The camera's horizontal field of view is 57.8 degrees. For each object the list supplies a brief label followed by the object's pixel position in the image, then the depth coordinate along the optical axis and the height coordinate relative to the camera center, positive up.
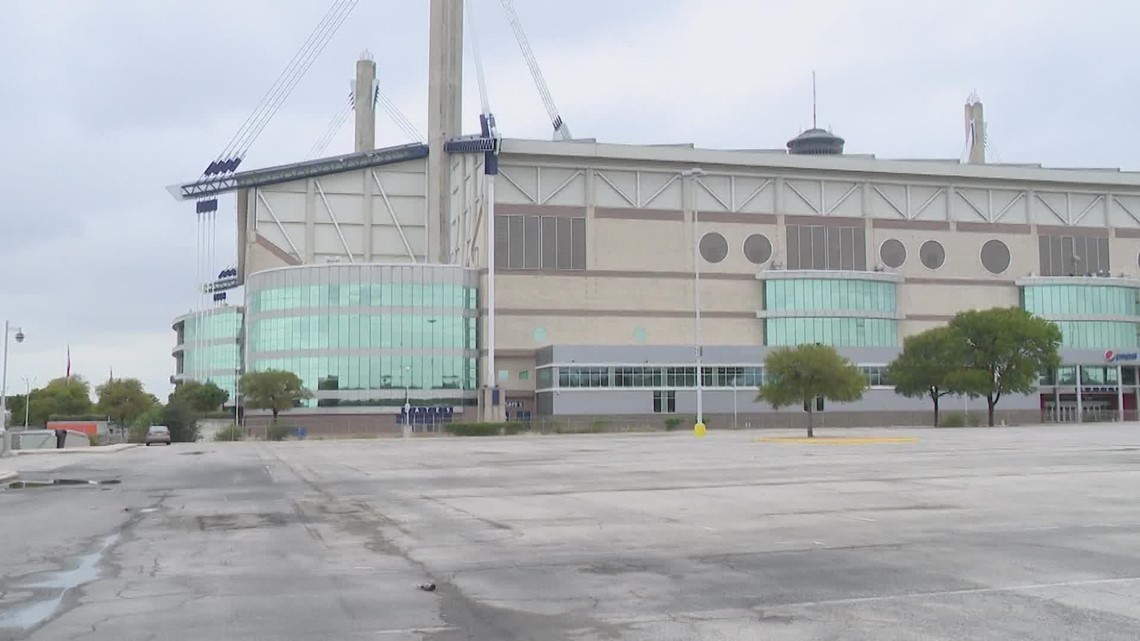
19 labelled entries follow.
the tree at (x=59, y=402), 134.25 -2.04
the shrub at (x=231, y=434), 79.19 -3.77
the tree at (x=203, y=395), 121.19 -1.19
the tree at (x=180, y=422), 81.50 -2.88
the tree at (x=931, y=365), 80.31 +1.14
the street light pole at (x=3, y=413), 49.09 -1.30
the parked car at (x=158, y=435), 70.14 -3.34
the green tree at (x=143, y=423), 78.75 -2.92
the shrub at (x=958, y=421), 80.81 -3.30
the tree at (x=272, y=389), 85.44 -0.37
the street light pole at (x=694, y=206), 62.42 +13.09
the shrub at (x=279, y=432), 77.75 -3.62
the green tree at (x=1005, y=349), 79.69 +2.32
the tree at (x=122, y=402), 114.75 -1.76
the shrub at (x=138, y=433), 78.07 -3.65
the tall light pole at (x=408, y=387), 91.14 -0.28
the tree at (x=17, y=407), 138.62 -2.78
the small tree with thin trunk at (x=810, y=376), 61.00 +0.27
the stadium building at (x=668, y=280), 90.94 +9.43
